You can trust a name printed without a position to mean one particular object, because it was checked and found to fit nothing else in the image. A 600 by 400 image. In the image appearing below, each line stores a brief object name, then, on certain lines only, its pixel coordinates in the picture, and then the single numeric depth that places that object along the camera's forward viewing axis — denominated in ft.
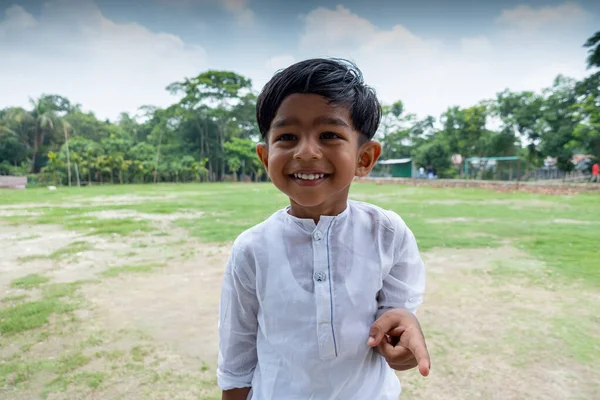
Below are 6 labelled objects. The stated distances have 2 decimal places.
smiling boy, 2.81
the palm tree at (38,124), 88.69
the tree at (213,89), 90.07
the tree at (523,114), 57.47
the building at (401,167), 96.43
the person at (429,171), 85.38
